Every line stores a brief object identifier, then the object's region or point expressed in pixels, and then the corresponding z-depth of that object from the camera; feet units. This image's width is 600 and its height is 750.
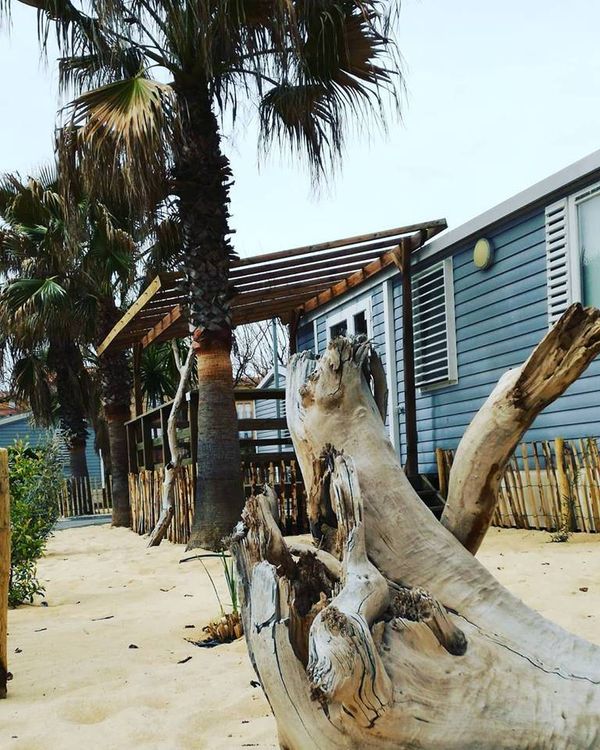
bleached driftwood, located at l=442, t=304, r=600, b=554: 7.84
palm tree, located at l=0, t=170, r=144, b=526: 45.09
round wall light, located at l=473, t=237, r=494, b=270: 31.17
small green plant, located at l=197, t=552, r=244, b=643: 14.49
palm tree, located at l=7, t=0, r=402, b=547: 26.20
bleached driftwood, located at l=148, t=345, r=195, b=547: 33.17
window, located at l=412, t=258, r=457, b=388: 33.96
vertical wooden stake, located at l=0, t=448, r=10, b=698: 11.45
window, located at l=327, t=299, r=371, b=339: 39.91
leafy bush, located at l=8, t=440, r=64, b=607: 19.31
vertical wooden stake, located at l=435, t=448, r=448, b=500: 32.55
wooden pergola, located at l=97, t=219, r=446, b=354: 31.32
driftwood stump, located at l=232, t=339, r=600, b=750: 6.42
